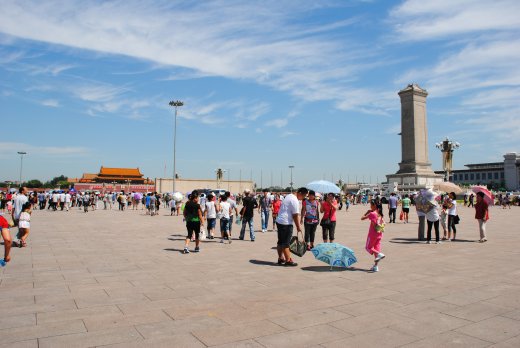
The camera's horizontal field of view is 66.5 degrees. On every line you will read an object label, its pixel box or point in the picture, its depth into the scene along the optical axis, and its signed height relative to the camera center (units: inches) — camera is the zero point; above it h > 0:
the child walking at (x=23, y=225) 439.8 -34.7
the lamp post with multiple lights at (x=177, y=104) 1636.6 +380.9
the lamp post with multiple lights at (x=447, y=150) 2210.9 +281.1
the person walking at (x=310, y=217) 424.8 -20.1
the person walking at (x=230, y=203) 506.9 -8.3
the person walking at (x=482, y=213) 483.5 -14.9
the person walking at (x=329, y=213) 442.6 -17.0
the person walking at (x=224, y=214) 503.8 -21.7
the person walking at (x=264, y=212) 647.1 -23.8
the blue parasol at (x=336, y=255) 312.3 -44.9
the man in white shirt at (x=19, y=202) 496.4 -10.4
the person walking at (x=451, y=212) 512.2 -15.3
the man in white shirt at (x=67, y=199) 1183.6 -15.1
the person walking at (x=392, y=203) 773.3 -7.1
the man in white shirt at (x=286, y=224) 335.9 -22.3
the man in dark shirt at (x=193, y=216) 406.9 -20.2
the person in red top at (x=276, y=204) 618.5 -9.9
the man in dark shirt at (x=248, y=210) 511.8 -16.8
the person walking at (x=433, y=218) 475.2 -21.6
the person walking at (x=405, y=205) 784.6 -10.6
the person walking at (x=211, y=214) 514.1 -22.8
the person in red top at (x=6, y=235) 297.0 -30.9
